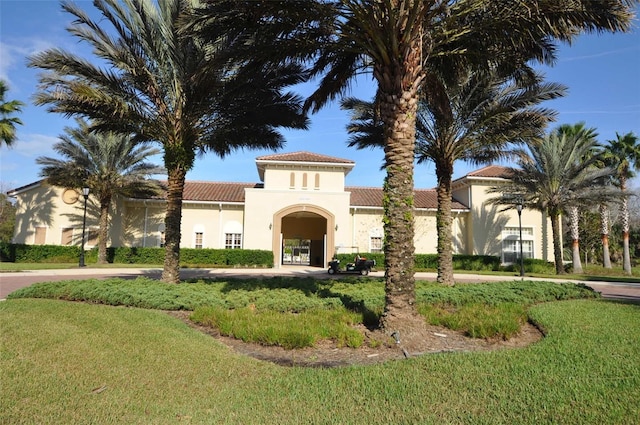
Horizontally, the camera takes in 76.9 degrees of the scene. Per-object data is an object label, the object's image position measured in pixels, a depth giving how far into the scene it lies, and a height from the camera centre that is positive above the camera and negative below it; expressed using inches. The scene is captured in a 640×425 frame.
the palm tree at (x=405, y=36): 264.7 +151.6
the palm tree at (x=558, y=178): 973.8 +167.6
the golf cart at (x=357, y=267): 881.6 -46.2
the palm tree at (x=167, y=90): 420.5 +173.5
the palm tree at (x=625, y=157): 1250.6 +280.3
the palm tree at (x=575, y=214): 1179.3 +97.6
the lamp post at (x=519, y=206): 963.8 +102.6
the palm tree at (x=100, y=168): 1023.5 +197.1
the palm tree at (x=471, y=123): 527.2 +164.8
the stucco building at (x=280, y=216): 1117.1 +86.4
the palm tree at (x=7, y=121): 972.6 +305.4
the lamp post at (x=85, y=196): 892.6 +109.2
